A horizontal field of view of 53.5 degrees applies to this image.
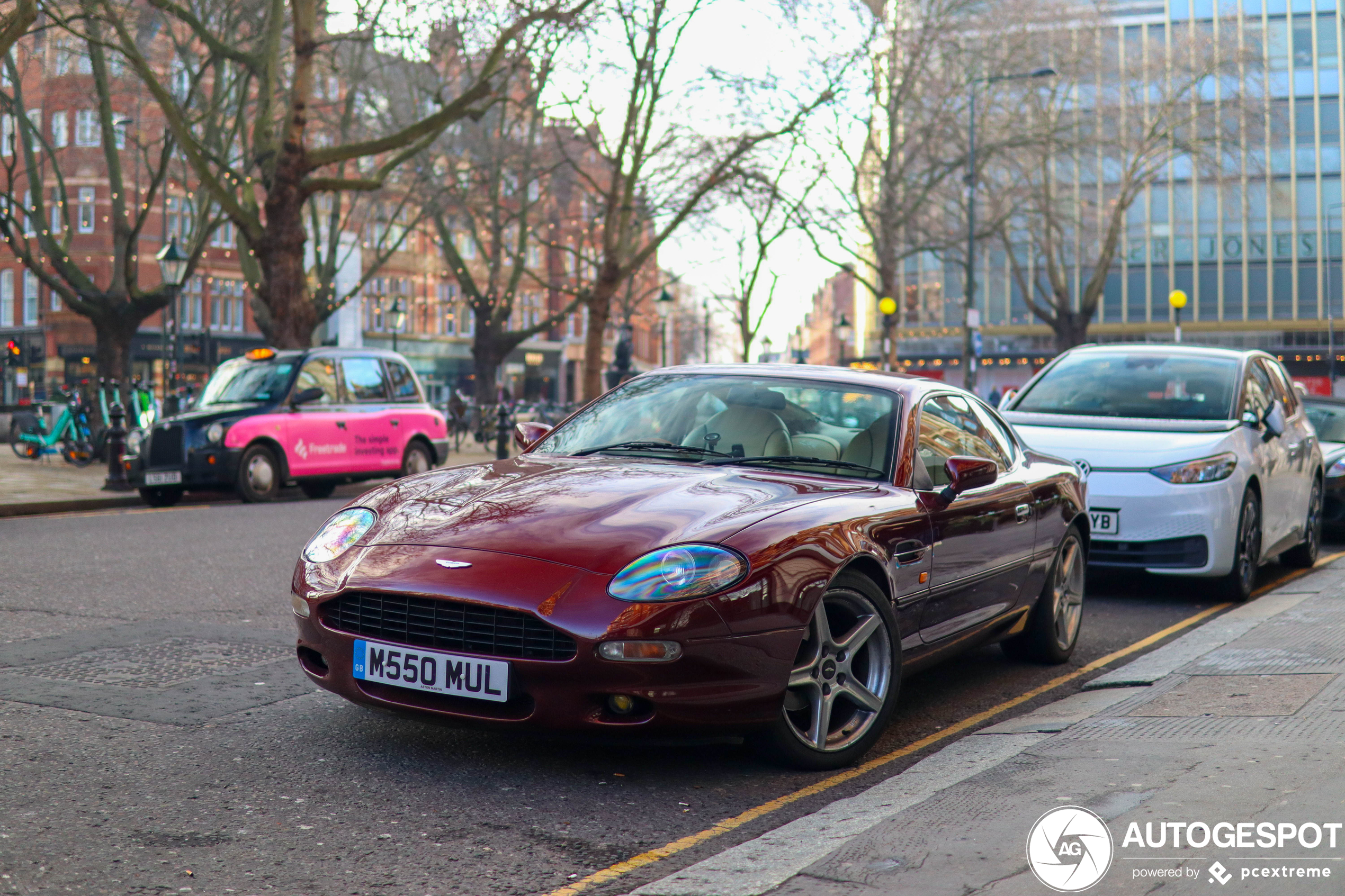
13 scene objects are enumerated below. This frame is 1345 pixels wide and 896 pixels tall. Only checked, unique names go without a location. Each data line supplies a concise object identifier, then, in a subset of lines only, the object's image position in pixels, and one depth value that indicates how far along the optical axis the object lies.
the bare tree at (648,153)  26.97
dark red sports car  3.90
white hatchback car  8.09
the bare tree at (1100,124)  38.12
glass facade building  67.62
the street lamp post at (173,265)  23.36
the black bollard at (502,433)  23.97
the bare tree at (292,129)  19.17
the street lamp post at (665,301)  36.34
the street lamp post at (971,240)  34.50
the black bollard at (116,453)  16.02
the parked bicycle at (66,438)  21.11
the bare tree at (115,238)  25.73
